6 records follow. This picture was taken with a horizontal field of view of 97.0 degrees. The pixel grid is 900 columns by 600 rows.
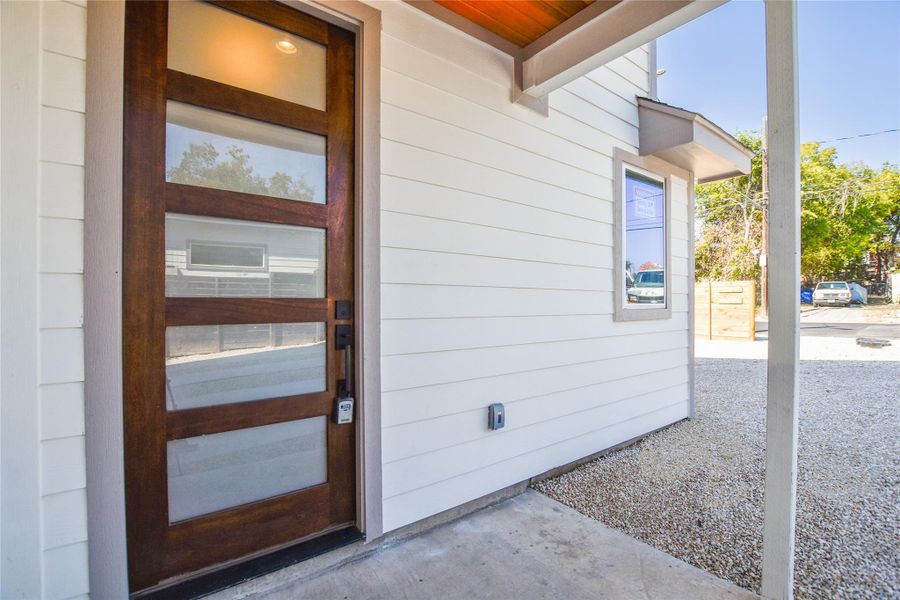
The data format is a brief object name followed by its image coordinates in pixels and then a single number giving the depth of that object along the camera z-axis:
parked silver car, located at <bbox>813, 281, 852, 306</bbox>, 18.91
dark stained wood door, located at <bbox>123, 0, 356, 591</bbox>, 1.46
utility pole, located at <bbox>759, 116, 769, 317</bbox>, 12.13
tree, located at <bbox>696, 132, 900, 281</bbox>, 16.83
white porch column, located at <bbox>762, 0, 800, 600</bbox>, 1.49
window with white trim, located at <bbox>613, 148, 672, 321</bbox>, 3.25
